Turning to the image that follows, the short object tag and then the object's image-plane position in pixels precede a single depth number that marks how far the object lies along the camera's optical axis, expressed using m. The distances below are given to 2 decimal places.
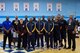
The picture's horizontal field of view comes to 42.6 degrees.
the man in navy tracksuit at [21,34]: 6.73
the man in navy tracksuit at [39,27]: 6.81
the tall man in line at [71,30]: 6.54
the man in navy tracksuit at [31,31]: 6.70
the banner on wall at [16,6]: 11.25
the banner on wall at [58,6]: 11.43
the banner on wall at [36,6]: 11.30
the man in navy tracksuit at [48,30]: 6.76
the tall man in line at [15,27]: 6.76
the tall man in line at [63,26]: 6.80
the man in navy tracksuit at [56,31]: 6.77
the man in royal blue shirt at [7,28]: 6.66
